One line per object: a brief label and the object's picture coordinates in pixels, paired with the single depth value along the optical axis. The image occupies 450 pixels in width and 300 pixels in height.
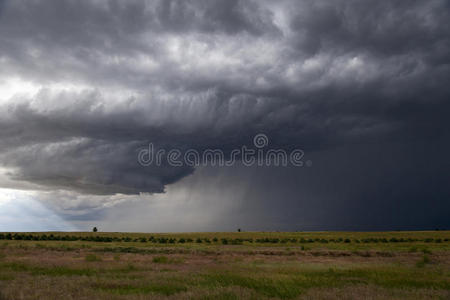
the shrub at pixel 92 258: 31.53
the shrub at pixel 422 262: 28.88
